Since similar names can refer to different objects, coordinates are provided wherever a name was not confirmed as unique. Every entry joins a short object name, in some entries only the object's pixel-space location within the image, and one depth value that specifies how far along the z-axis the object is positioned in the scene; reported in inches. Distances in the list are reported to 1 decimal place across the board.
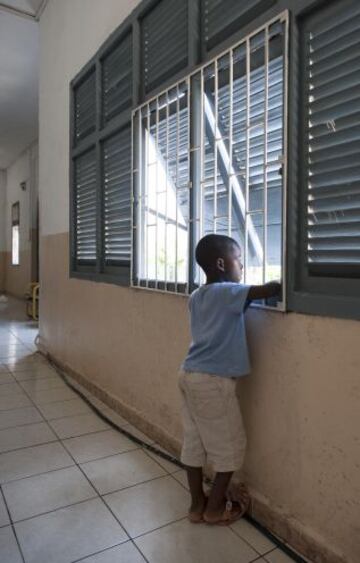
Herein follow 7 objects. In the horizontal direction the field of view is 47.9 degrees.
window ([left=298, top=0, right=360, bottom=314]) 49.8
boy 60.4
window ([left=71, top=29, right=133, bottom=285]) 105.3
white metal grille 62.5
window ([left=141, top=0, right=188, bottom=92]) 82.3
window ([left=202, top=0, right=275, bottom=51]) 64.7
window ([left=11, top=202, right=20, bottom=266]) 386.9
